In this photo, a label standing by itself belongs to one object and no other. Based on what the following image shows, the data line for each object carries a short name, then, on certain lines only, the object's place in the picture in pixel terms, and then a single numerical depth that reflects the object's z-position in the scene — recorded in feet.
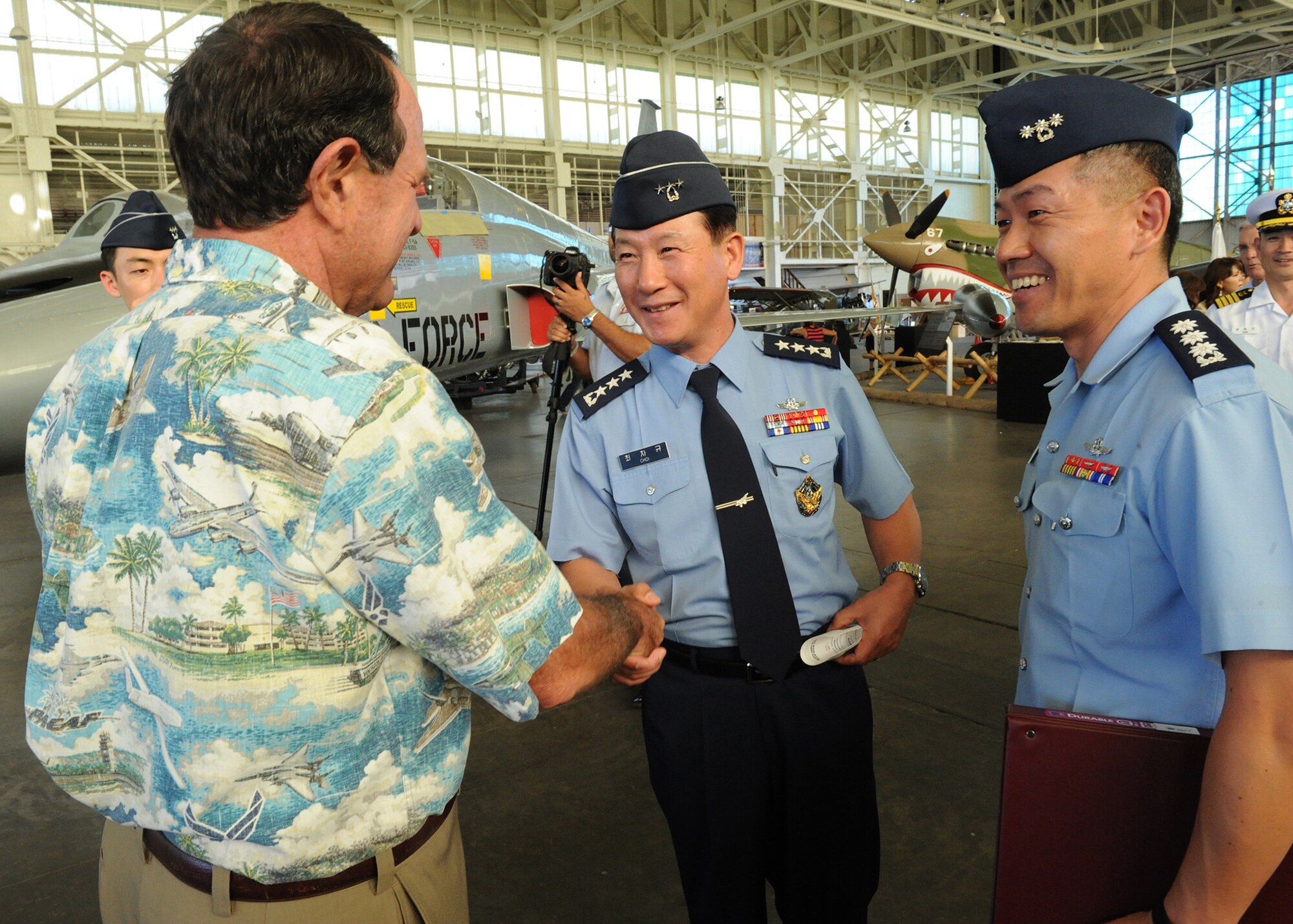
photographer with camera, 11.34
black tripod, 13.79
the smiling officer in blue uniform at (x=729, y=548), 5.40
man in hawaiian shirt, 2.99
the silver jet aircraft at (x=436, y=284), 15.89
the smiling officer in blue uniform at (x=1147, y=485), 3.13
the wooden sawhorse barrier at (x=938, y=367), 40.40
